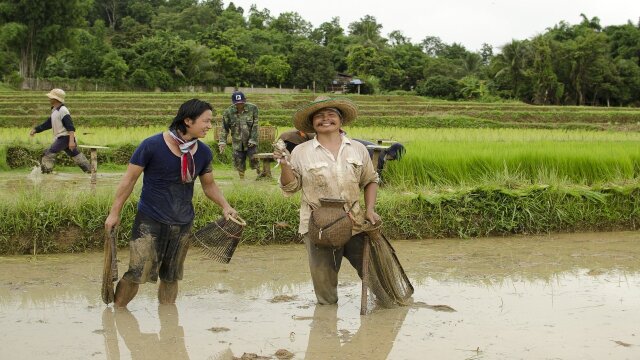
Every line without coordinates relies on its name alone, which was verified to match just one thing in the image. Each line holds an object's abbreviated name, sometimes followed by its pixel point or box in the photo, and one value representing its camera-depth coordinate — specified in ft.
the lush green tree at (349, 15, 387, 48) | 234.17
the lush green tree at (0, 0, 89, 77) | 139.23
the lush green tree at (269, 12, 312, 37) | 286.46
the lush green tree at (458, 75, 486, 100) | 156.68
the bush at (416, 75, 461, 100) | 161.68
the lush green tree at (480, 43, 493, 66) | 284.20
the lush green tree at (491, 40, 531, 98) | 163.53
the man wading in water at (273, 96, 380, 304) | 14.80
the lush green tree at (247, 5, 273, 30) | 287.07
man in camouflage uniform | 34.58
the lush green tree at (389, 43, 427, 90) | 199.31
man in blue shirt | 14.53
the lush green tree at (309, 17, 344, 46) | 279.28
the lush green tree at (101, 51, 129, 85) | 147.71
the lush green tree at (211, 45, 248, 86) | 170.81
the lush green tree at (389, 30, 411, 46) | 287.81
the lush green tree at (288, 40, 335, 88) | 184.96
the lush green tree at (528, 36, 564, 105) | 158.61
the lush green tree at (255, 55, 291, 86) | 176.14
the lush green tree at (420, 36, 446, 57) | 309.51
